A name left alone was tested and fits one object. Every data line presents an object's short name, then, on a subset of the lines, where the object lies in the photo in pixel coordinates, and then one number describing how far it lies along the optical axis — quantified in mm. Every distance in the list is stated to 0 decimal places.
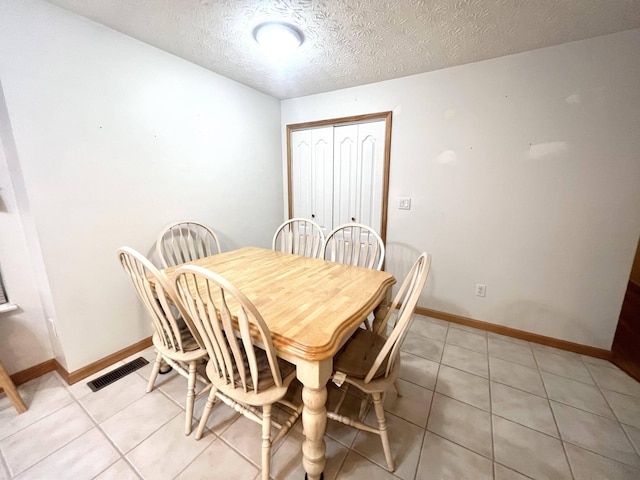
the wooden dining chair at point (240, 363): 892
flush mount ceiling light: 1538
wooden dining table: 936
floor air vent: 1615
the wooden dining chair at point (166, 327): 1123
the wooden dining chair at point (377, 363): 1011
